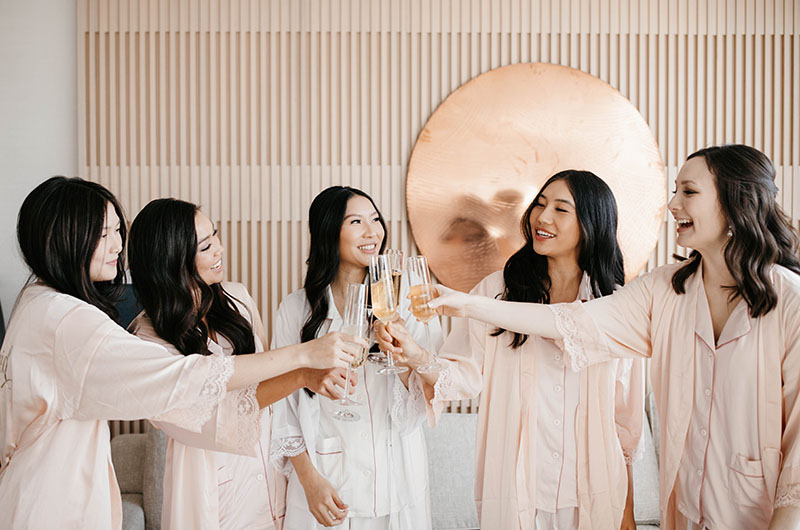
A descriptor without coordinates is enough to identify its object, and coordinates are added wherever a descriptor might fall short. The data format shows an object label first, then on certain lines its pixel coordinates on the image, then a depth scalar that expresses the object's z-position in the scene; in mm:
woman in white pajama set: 2283
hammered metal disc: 3715
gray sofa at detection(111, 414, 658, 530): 3285
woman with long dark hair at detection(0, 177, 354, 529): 1719
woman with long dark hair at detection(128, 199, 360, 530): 2025
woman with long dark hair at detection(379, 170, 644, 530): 2195
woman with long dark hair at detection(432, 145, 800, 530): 1799
